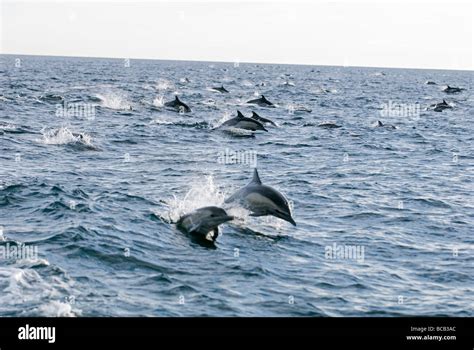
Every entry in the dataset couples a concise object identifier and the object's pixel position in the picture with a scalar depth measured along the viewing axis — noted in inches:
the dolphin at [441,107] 2209.2
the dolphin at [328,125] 1482.5
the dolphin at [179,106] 1627.7
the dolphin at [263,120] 1356.5
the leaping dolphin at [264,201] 565.0
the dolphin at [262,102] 1936.5
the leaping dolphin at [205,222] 510.2
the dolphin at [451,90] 3422.7
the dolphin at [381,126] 1557.6
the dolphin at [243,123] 1267.2
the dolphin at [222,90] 2562.0
